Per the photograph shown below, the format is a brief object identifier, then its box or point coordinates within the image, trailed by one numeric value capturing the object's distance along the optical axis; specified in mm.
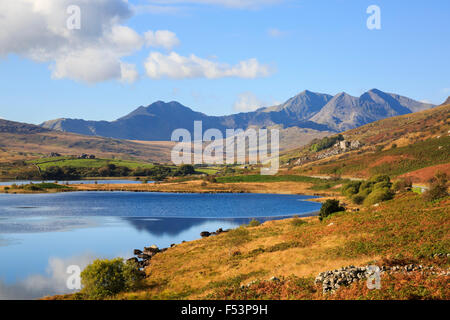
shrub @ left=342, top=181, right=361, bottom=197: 118562
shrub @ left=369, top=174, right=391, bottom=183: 110544
